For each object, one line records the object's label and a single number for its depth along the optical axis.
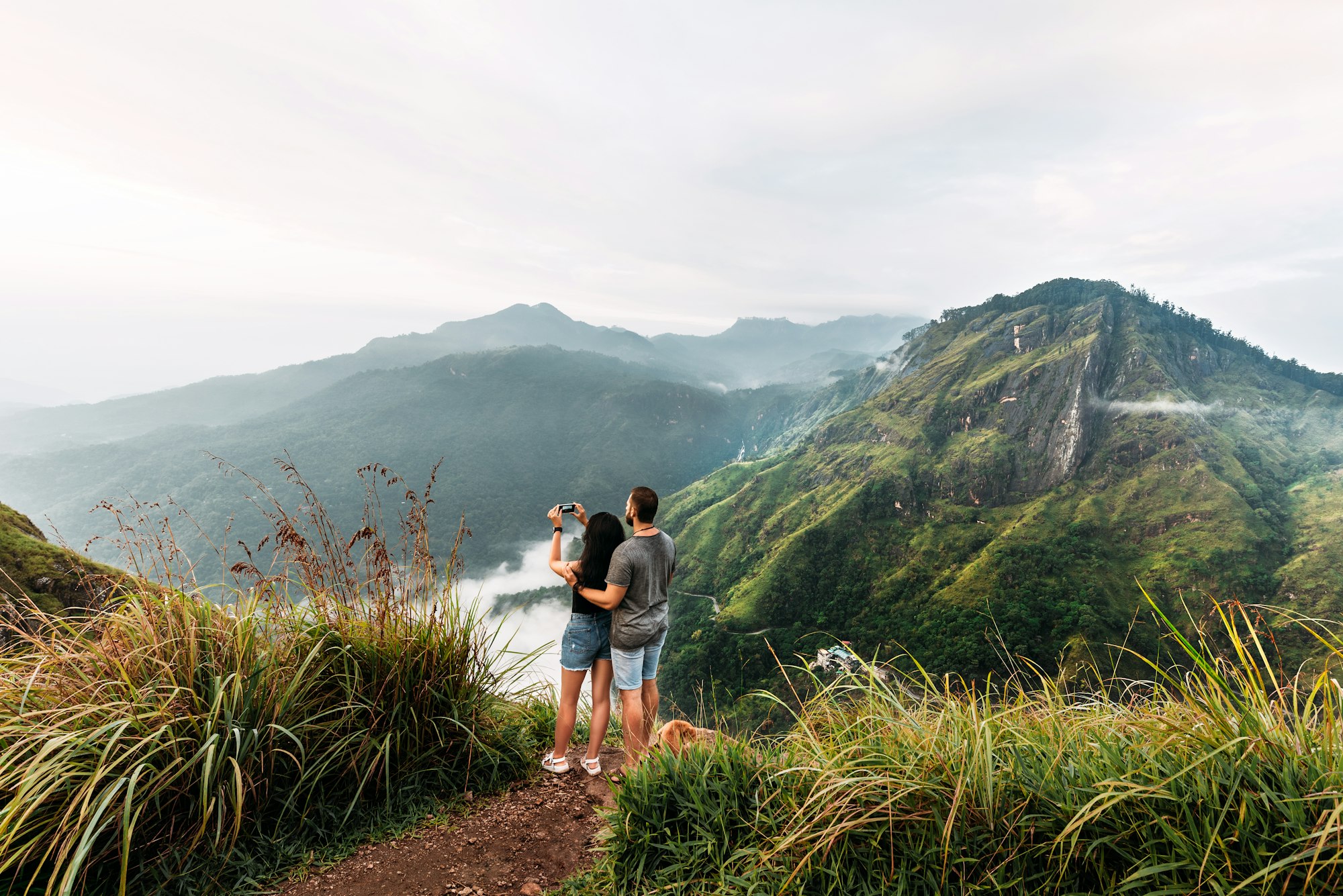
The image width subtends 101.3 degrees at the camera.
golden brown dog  2.98
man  3.68
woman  3.83
